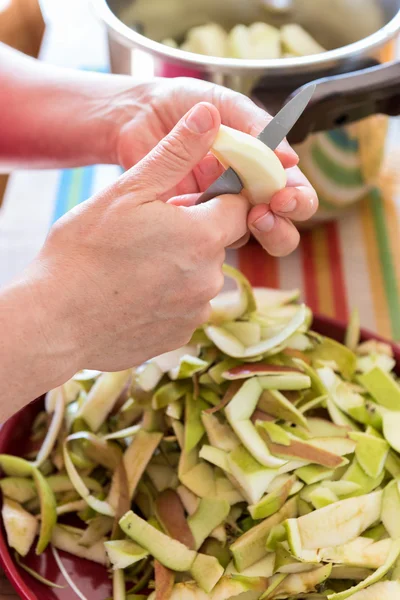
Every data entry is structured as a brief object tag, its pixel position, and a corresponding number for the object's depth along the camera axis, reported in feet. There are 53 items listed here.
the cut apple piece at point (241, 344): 2.36
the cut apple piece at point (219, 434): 2.26
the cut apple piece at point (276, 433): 2.19
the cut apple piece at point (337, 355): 2.57
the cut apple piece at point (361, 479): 2.18
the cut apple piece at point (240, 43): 3.26
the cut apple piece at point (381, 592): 1.92
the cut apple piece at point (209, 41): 3.34
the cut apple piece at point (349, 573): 2.03
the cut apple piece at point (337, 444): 2.22
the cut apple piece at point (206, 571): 2.02
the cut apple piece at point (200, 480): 2.21
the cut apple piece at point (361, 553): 2.00
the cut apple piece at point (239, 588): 1.98
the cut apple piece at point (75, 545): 2.21
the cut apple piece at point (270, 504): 2.08
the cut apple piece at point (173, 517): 2.13
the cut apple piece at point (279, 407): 2.26
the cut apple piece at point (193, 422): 2.27
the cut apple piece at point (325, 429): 2.31
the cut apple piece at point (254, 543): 2.04
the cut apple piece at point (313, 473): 2.18
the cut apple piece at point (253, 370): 2.30
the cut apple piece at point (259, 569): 2.04
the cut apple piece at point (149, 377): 2.39
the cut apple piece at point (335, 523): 2.03
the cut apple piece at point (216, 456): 2.21
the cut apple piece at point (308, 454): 2.16
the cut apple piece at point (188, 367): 2.31
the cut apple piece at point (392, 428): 2.24
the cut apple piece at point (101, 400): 2.45
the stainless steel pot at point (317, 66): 2.68
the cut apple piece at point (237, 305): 2.53
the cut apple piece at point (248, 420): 2.15
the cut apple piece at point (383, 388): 2.43
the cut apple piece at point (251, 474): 2.11
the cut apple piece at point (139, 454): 2.27
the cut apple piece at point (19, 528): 2.16
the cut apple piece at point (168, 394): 2.33
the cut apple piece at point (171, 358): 2.42
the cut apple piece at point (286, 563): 2.00
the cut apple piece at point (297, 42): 3.34
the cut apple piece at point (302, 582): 1.97
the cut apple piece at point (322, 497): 2.11
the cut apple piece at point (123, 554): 2.04
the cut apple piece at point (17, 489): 2.31
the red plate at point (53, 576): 2.04
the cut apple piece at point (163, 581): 1.99
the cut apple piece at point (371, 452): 2.19
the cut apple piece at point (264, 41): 3.27
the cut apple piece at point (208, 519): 2.13
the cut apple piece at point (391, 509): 2.09
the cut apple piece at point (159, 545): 2.05
